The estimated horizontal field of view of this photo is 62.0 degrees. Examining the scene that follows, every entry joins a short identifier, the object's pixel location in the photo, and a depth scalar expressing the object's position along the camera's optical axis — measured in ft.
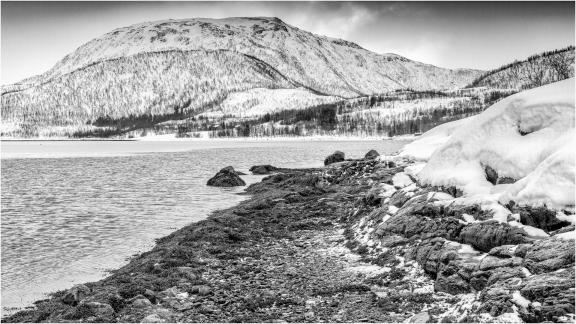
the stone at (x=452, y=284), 38.60
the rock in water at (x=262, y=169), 197.47
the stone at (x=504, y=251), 38.78
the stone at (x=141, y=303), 43.50
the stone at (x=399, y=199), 64.34
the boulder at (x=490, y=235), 40.91
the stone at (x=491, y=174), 51.58
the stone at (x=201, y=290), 46.70
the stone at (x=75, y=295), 46.11
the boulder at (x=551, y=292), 29.96
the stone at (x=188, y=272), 51.73
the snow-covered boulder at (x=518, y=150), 40.98
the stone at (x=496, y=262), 37.33
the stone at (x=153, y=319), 40.06
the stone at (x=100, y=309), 41.16
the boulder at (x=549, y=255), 34.17
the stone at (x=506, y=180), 49.36
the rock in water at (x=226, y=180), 152.87
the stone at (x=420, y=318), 35.29
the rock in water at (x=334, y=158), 203.21
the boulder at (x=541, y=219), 39.35
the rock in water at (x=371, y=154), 196.22
